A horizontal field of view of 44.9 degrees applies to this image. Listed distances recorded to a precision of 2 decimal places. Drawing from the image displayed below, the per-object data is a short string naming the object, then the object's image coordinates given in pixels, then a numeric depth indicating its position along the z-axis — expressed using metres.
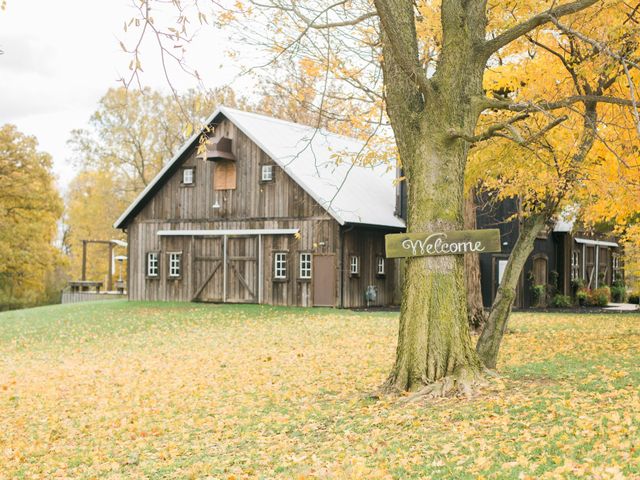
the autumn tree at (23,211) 44.72
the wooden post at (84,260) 48.82
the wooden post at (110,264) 49.72
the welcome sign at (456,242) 10.23
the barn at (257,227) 29.80
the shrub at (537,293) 32.56
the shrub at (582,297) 35.13
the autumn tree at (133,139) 52.08
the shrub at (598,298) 35.56
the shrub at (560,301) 33.22
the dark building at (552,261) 31.44
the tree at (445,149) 10.24
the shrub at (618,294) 40.19
